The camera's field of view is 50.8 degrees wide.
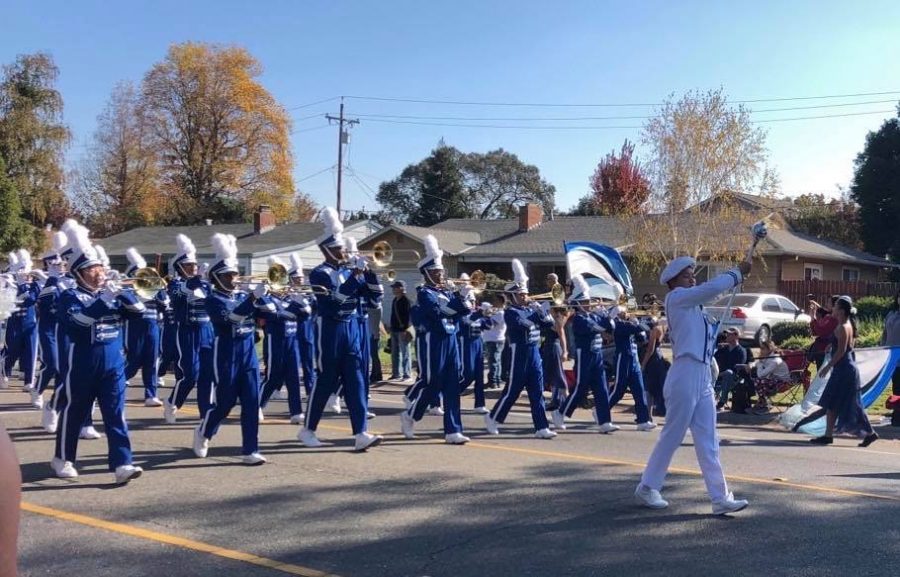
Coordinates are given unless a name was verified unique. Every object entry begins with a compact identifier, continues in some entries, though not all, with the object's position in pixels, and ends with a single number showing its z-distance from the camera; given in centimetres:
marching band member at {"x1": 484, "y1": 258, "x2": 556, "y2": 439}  1157
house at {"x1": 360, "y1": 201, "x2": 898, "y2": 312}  3425
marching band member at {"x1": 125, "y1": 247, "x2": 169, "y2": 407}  1389
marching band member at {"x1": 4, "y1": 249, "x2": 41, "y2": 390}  1420
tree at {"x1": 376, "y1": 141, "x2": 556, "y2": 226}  6888
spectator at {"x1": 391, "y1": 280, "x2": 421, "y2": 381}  1805
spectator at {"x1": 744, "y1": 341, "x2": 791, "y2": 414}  1477
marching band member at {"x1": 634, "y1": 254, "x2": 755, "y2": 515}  724
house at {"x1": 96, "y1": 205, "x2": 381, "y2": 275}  4056
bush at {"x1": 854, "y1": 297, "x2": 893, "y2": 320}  3023
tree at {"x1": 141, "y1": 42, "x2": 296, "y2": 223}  5438
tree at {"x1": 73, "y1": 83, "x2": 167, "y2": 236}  5712
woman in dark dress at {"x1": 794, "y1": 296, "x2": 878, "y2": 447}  1166
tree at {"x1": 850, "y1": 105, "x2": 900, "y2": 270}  4234
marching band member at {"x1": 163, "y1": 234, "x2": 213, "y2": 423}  1213
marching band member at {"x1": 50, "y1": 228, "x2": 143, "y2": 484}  813
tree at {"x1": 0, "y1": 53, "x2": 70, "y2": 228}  4347
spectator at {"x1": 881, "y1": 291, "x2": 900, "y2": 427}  1388
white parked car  2634
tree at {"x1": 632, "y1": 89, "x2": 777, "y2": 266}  2852
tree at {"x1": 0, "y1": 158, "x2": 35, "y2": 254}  3756
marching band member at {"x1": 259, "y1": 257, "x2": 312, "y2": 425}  1263
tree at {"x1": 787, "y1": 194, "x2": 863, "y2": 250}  5012
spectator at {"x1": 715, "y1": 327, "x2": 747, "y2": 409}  1497
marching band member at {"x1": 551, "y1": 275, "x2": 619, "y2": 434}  1243
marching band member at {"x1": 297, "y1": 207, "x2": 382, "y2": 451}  1003
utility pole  4534
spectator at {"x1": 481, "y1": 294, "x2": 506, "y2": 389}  1755
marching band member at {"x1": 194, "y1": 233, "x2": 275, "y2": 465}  921
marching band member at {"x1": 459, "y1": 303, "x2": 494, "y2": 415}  1327
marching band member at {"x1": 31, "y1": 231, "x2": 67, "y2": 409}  1295
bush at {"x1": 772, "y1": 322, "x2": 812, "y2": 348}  2402
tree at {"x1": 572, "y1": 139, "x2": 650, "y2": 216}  4651
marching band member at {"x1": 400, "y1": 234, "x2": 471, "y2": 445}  1084
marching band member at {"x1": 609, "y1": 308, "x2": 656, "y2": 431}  1283
